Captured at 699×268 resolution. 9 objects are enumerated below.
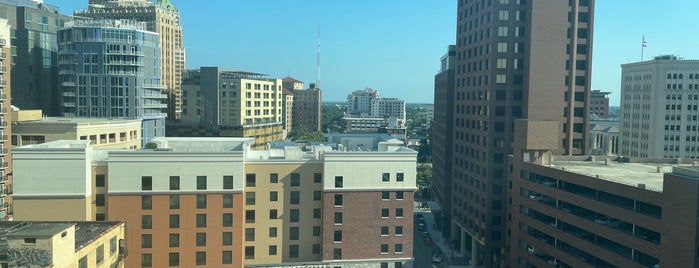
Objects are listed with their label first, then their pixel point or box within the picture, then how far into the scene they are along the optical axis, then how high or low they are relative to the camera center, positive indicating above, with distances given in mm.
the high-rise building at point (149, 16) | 175000 +30686
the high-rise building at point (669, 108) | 143500 +2894
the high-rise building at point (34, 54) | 101000 +10205
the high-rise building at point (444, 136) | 116000 -5114
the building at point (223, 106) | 137125 +845
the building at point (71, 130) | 76188 -3459
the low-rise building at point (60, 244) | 30953 -8851
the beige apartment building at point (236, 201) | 54438 -9800
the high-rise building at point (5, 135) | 70938 -3971
